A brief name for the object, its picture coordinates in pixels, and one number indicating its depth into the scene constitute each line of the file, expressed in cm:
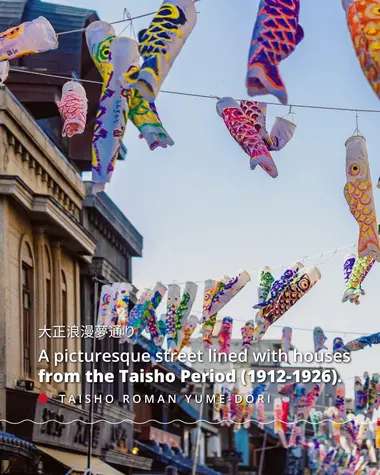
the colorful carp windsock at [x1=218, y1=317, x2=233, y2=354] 3484
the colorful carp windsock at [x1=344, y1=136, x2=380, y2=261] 1839
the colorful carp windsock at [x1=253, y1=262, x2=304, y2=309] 2751
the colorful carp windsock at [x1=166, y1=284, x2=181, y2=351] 3083
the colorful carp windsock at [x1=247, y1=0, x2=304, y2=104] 1404
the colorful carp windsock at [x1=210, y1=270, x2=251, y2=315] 2836
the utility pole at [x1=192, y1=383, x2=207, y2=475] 5397
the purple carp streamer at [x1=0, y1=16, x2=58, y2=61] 1734
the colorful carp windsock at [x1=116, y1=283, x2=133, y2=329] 3353
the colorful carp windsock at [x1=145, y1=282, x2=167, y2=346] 3136
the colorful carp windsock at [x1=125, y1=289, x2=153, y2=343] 3145
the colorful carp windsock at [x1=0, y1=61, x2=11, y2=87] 1792
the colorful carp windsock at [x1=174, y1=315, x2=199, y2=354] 3114
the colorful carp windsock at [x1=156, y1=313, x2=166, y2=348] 3133
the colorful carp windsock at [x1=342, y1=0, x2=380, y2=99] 1338
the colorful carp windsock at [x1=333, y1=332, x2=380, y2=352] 3050
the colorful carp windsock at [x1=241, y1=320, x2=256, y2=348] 3122
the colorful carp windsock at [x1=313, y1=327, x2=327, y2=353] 3466
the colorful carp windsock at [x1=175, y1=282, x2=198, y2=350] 3066
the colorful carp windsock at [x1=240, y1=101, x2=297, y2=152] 1814
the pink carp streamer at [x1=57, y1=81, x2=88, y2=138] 2025
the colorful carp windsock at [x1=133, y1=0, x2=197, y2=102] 1535
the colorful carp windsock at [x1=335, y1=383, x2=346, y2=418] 4497
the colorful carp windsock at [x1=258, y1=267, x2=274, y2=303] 2897
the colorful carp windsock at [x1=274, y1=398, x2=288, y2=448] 5444
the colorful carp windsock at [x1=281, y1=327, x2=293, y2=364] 3506
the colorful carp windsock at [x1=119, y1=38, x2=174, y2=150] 1641
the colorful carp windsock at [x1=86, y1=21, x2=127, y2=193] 1708
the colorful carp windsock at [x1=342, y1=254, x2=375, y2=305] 2553
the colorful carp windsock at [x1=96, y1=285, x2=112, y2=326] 3394
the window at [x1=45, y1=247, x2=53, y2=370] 3545
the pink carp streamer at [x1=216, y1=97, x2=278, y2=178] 1767
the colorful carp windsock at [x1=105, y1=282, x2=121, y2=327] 3378
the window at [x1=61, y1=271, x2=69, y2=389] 3756
